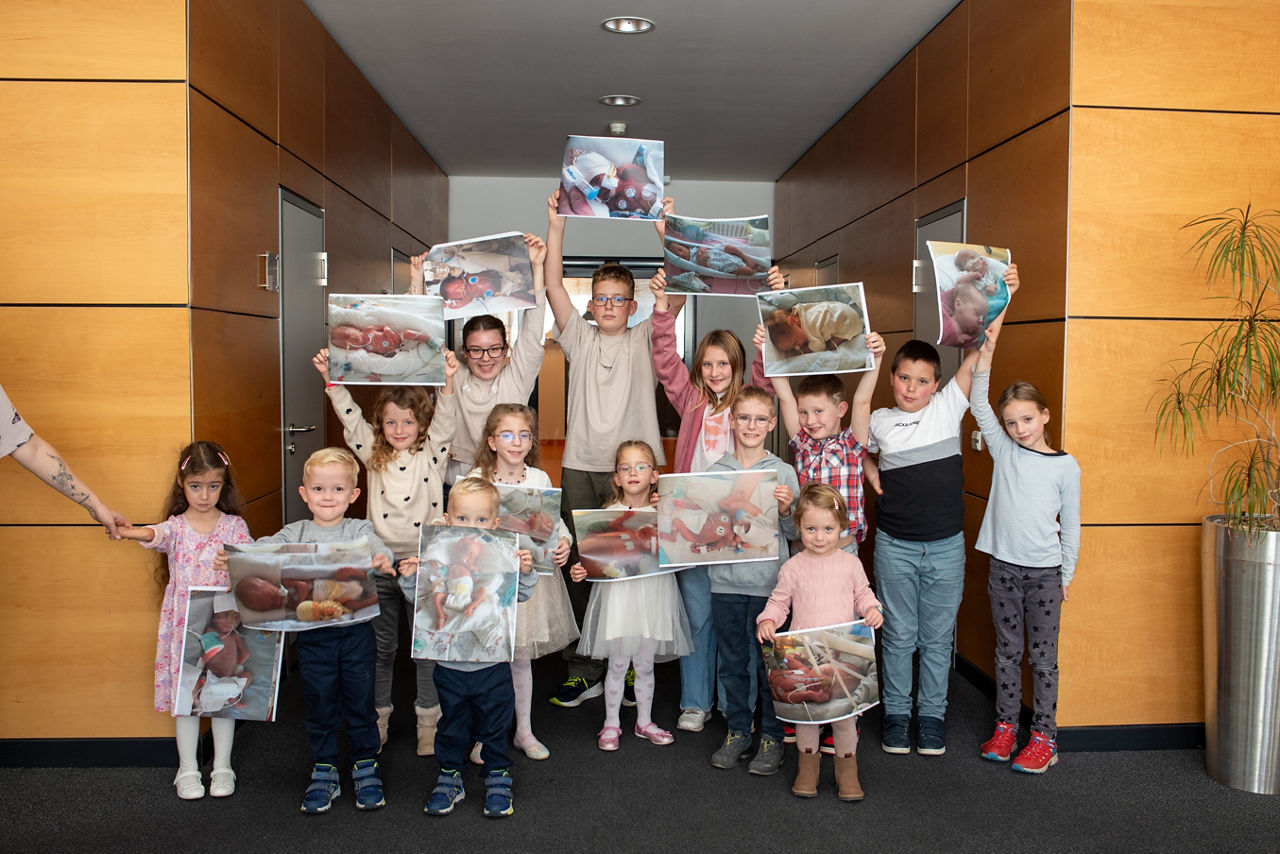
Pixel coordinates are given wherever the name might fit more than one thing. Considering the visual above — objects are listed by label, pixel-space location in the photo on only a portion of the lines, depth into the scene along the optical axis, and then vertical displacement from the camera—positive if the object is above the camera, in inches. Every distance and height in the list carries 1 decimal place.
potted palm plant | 121.0 -9.0
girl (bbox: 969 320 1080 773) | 126.3 -18.7
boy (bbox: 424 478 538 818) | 113.8 -36.7
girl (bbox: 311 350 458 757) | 132.0 -10.5
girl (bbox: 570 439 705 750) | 128.9 -29.9
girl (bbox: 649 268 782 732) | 136.3 -1.5
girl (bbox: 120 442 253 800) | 119.7 -19.8
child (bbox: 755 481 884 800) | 117.6 -23.4
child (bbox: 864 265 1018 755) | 133.1 -18.4
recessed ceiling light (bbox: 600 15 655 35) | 178.7 +71.7
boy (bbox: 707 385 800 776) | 126.6 -26.9
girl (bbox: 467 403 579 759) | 124.1 -26.1
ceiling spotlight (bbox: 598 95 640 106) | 230.2 +73.9
